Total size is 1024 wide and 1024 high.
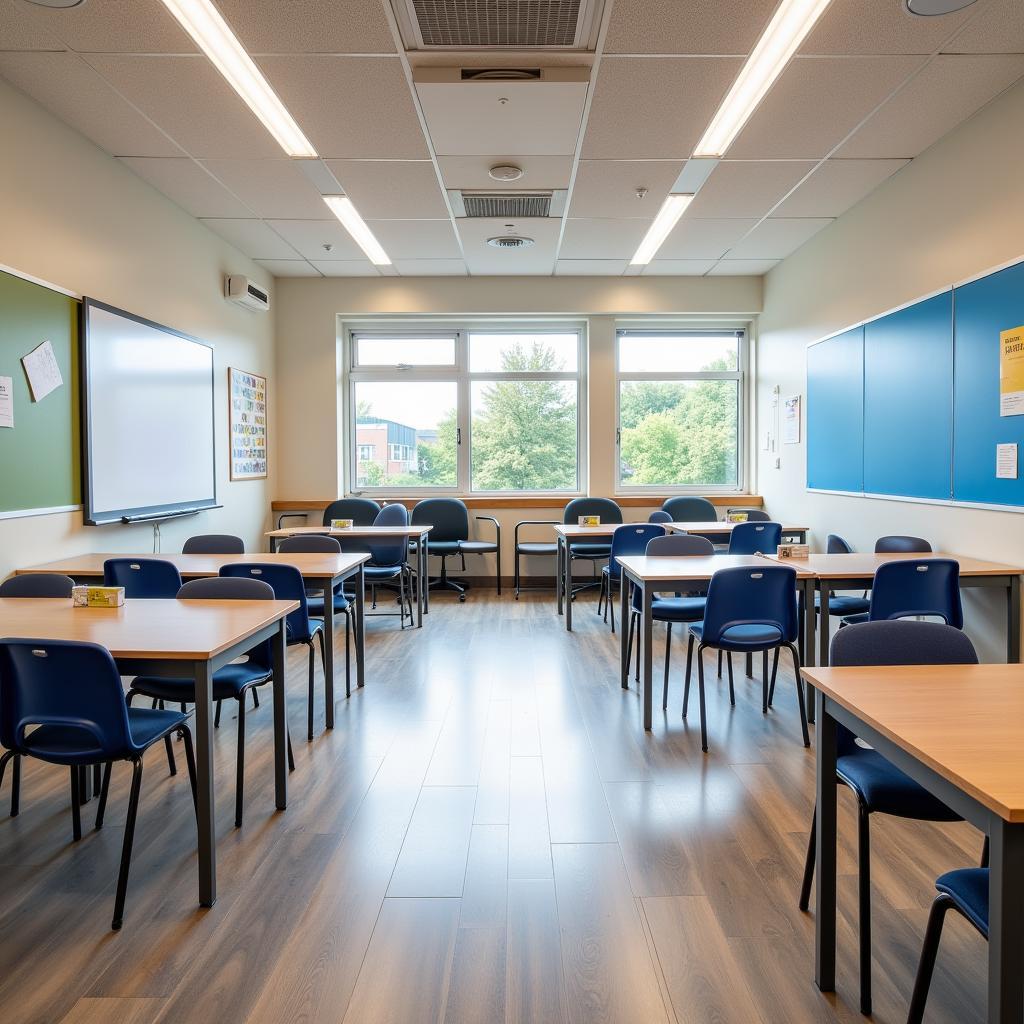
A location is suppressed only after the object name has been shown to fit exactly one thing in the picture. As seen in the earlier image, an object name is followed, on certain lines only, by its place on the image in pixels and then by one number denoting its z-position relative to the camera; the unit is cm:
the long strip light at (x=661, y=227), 524
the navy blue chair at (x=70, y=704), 187
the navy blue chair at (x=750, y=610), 312
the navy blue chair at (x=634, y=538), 507
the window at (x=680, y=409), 767
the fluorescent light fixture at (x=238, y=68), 301
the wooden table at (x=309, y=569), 343
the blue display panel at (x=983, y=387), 358
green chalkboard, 348
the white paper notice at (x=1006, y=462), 357
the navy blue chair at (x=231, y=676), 256
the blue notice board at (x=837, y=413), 520
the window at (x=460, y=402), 772
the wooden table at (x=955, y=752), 105
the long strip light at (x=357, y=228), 519
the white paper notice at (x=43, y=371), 363
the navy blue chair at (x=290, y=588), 328
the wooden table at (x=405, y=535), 544
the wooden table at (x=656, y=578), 335
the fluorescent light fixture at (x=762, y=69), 304
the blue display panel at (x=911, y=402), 414
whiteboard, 418
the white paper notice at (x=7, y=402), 343
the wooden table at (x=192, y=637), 199
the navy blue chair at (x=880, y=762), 162
